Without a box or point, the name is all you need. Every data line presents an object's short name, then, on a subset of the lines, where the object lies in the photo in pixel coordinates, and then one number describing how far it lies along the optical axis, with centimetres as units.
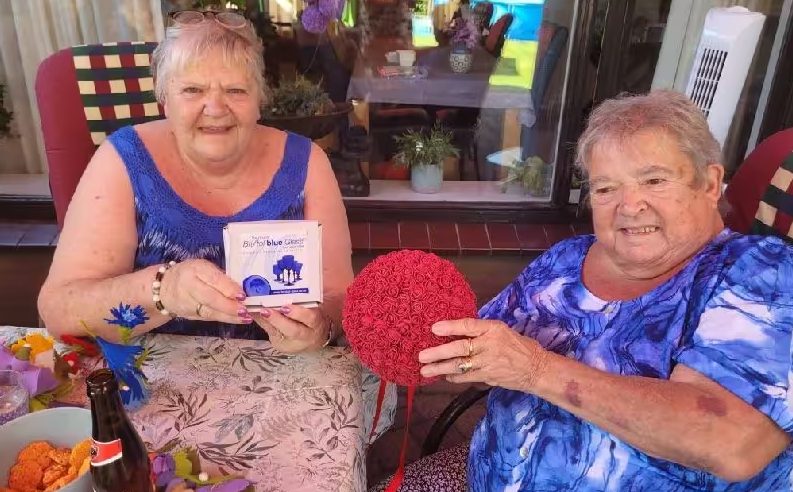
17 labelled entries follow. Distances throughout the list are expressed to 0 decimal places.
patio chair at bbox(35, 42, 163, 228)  184
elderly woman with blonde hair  124
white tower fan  221
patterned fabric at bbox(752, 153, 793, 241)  124
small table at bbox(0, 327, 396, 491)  99
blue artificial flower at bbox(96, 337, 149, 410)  106
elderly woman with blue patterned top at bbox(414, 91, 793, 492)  95
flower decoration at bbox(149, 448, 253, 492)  89
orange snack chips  85
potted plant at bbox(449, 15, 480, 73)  316
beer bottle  80
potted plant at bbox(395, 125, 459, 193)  339
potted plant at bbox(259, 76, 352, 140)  307
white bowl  89
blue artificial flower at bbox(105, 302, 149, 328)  112
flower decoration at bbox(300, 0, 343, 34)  309
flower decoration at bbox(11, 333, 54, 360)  120
